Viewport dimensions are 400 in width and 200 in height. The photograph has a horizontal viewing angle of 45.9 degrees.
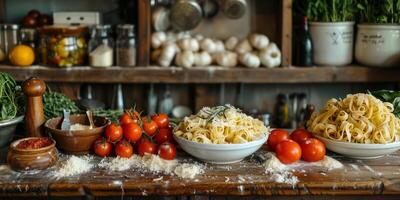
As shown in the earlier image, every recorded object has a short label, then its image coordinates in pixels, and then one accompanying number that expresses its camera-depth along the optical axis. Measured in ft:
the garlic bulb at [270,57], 9.64
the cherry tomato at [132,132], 5.65
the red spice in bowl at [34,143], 5.24
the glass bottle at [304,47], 9.78
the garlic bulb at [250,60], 9.66
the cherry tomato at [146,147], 5.62
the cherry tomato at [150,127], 5.82
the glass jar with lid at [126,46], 9.62
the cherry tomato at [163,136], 5.81
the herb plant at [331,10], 9.68
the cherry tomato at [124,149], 5.53
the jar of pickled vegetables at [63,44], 9.50
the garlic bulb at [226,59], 9.78
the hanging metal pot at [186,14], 9.91
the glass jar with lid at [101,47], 9.56
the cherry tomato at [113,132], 5.58
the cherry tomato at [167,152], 5.51
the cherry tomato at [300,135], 5.79
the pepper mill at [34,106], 5.50
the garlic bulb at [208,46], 9.99
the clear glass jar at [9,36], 9.91
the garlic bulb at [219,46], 10.06
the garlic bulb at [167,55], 9.71
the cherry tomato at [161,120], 5.99
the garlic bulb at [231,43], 10.17
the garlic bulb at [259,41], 9.85
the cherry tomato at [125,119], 5.78
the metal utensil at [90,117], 5.86
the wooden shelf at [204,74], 9.53
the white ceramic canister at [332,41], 9.69
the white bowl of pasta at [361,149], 5.38
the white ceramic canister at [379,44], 9.36
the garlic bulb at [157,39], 9.98
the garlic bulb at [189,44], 9.90
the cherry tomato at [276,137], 5.86
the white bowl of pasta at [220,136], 5.21
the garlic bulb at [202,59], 9.82
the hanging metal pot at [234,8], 9.98
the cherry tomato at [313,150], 5.46
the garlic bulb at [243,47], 9.95
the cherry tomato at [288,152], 5.40
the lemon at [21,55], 9.55
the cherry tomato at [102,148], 5.55
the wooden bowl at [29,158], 5.10
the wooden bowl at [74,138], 5.50
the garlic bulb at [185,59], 9.69
